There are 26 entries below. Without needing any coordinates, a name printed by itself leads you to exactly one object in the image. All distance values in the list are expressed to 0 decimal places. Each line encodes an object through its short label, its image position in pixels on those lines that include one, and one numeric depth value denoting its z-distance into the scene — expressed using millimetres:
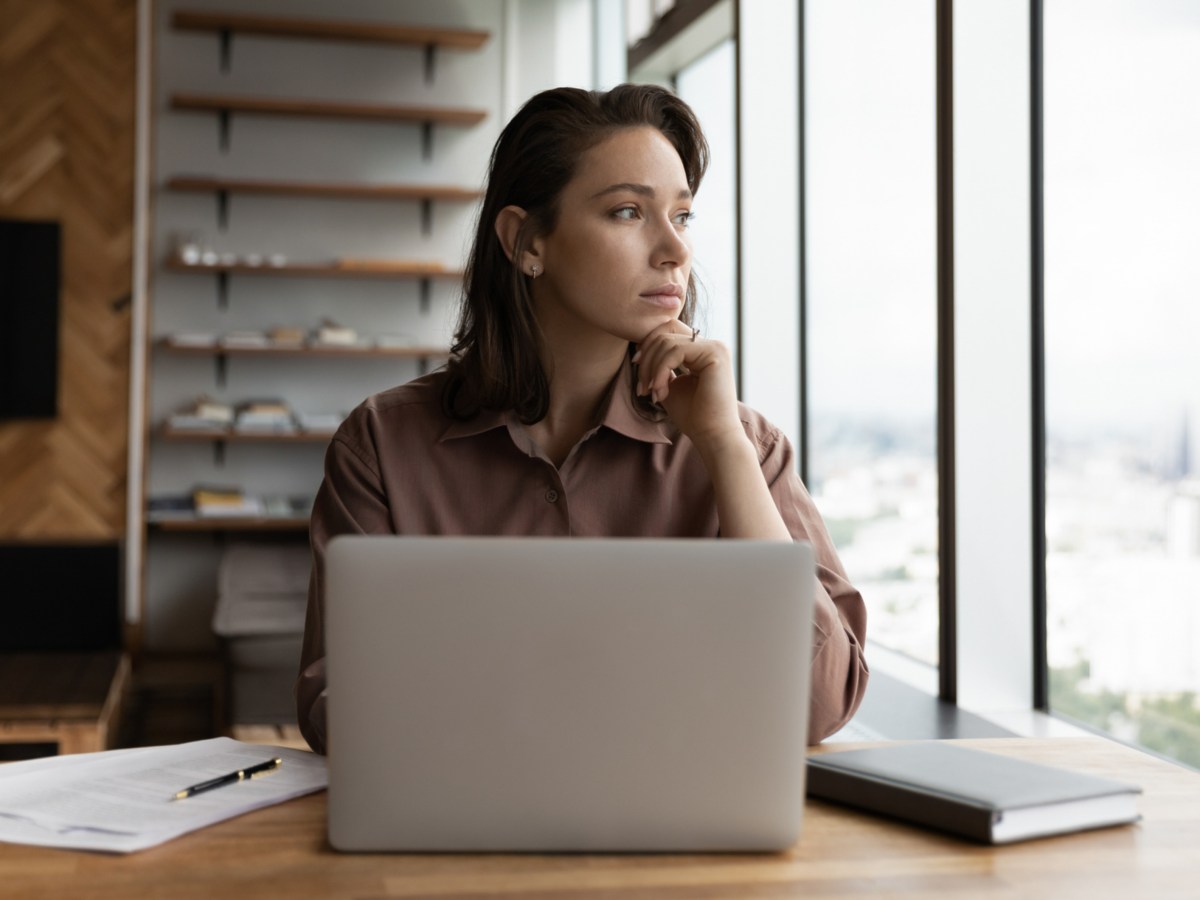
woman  1596
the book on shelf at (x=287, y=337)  5332
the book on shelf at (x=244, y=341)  5262
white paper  954
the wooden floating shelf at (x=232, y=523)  5223
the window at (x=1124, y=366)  2195
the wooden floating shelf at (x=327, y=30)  5340
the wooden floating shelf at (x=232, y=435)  5195
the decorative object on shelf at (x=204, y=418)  5223
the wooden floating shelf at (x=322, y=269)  5273
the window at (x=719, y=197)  4441
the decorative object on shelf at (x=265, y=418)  5297
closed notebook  958
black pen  1054
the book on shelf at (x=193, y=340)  5242
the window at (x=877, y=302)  3100
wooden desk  846
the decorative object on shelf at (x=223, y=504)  5266
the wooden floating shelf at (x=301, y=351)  5246
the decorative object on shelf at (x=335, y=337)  5379
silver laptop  866
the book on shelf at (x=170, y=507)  5277
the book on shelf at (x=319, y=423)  5387
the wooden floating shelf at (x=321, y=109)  5312
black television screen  5191
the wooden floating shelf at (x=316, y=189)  5293
